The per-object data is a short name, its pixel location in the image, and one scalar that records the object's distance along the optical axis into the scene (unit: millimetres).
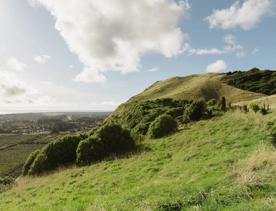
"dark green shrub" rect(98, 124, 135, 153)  19265
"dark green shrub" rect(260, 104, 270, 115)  18404
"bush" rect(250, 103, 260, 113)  19885
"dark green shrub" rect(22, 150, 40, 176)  21448
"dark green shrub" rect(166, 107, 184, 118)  28045
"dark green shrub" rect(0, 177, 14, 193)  17655
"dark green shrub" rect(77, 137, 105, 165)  18163
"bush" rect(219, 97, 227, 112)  25413
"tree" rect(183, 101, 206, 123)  23122
